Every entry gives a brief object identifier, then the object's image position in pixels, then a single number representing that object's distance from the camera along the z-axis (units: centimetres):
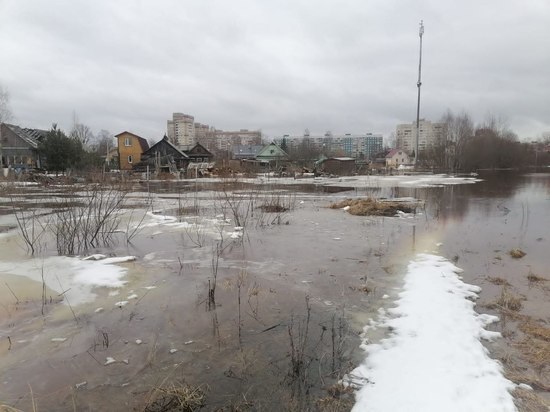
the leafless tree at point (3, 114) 4828
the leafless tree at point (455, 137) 6731
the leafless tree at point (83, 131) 7838
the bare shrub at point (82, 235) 930
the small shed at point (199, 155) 6438
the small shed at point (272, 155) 7262
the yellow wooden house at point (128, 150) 6415
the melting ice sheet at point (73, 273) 661
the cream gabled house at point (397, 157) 11544
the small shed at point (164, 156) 5758
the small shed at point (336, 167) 5622
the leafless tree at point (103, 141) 10168
